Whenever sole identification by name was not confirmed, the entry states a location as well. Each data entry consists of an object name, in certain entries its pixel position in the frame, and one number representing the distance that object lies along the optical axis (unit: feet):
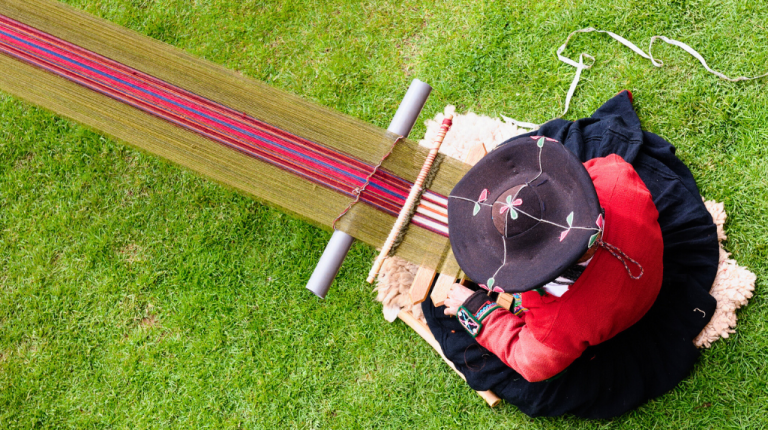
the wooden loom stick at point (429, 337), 8.25
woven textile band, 6.45
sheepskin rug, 7.79
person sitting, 4.98
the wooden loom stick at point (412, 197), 6.31
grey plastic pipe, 6.24
